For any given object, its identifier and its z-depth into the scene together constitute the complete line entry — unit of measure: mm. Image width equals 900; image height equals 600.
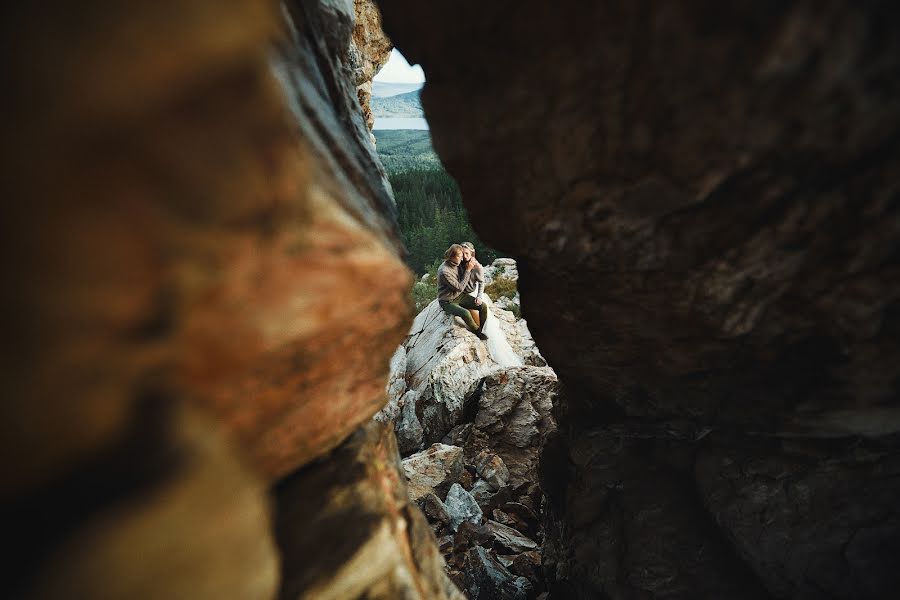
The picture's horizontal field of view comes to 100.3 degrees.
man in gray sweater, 9984
